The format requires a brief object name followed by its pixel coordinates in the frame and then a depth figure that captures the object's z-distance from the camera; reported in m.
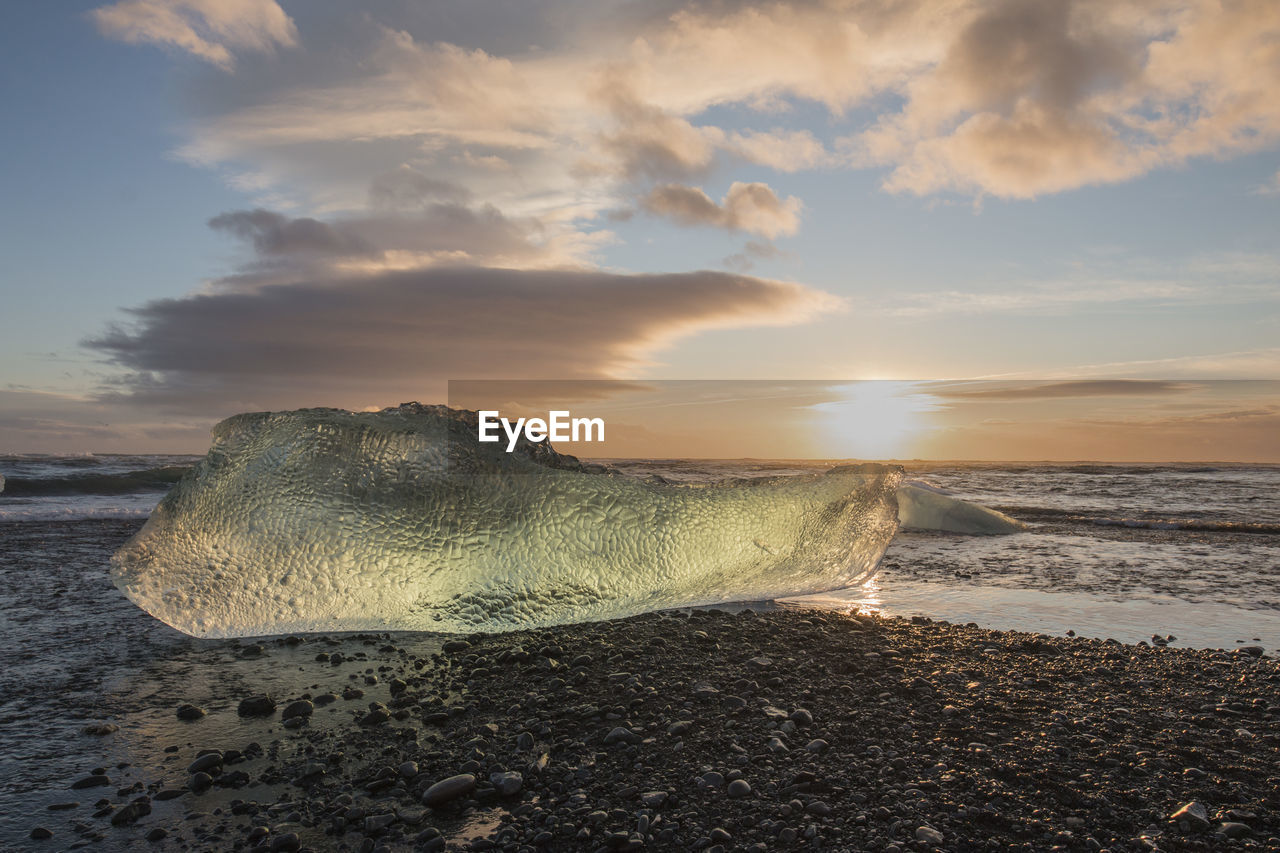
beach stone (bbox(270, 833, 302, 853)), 2.57
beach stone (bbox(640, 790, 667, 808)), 2.81
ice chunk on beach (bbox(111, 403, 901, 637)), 5.37
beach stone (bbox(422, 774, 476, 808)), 2.87
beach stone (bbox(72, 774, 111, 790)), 3.08
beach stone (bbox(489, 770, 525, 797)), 2.93
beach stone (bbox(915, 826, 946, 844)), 2.56
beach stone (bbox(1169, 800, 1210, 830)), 2.71
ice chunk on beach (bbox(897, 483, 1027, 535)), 11.86
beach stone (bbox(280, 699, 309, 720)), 3.79
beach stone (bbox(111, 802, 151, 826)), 2.77
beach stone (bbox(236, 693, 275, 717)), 3.84
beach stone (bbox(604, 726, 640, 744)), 3.39
